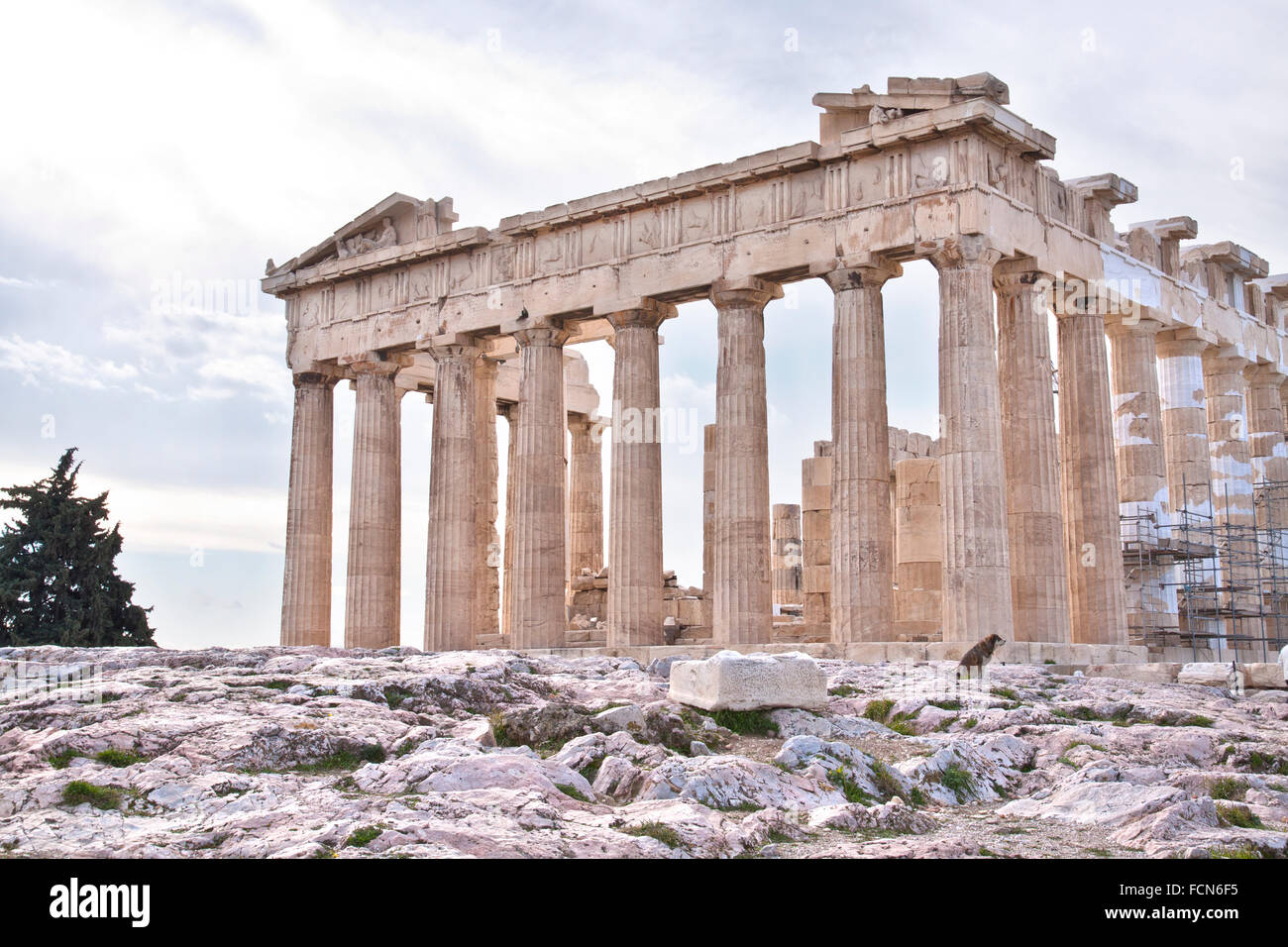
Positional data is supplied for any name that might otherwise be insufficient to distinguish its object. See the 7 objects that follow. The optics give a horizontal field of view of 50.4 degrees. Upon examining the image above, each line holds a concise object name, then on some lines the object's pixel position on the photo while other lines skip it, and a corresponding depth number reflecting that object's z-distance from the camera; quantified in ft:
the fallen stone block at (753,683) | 47.09
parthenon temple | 86.89
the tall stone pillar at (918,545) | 104.27
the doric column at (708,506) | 110.83
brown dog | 67.21
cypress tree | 119.55
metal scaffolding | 101.14
